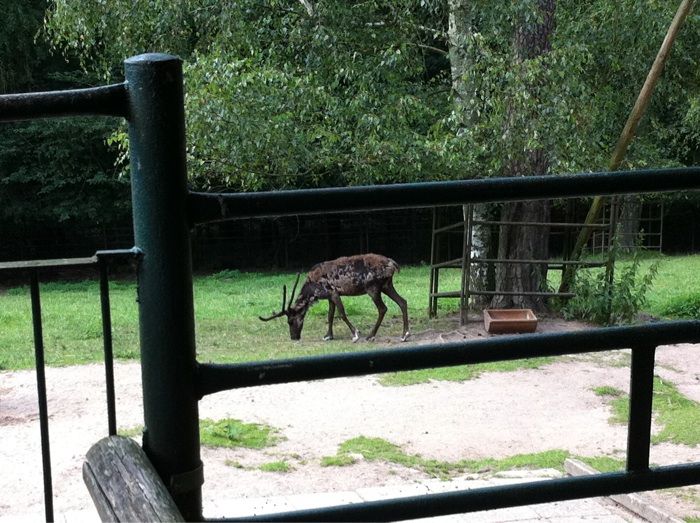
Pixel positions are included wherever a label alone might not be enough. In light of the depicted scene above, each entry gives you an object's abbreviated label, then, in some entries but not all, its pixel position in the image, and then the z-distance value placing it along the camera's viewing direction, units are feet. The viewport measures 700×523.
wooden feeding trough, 36.06
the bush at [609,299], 38.93
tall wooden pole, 33.45
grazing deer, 37.86
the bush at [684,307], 41.98
